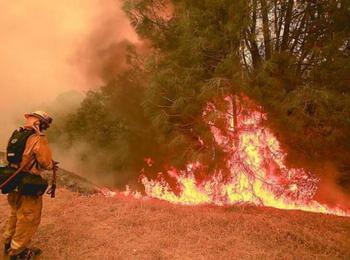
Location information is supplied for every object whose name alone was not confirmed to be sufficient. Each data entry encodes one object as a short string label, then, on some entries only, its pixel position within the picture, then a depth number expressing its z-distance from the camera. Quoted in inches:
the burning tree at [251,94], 344.5
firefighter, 200.4
